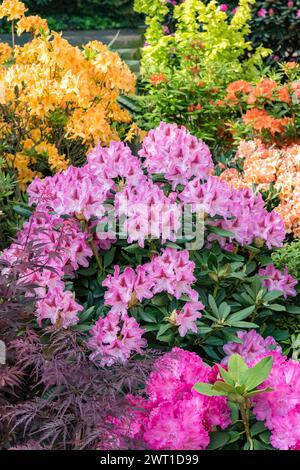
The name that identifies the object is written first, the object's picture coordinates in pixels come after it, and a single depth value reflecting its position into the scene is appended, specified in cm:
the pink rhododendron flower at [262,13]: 729
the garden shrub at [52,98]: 352
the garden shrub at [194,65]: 486
